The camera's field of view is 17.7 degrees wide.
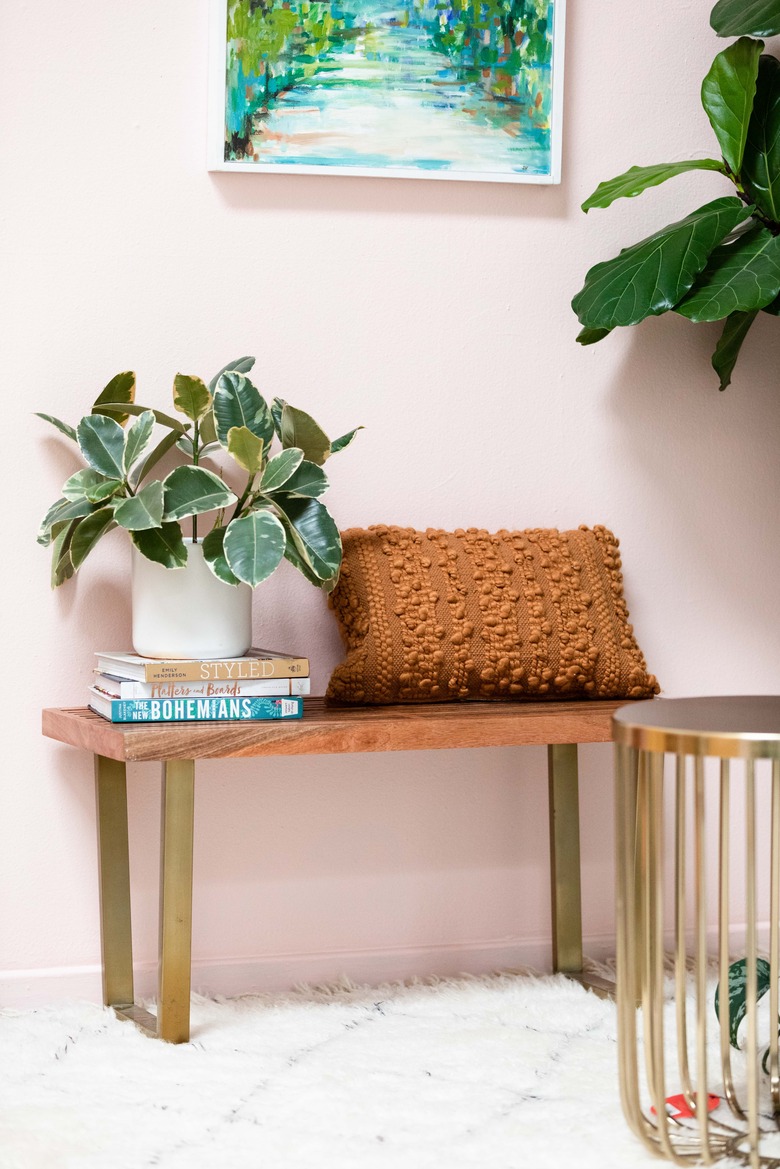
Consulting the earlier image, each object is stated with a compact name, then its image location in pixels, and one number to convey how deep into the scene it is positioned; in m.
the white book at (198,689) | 3.31
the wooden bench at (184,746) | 3.23
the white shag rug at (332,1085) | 3.00
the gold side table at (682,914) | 2.81
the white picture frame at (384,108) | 3.57
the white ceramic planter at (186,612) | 3.37
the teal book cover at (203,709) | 3.29
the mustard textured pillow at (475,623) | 3.46
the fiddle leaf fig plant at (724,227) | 3.46
